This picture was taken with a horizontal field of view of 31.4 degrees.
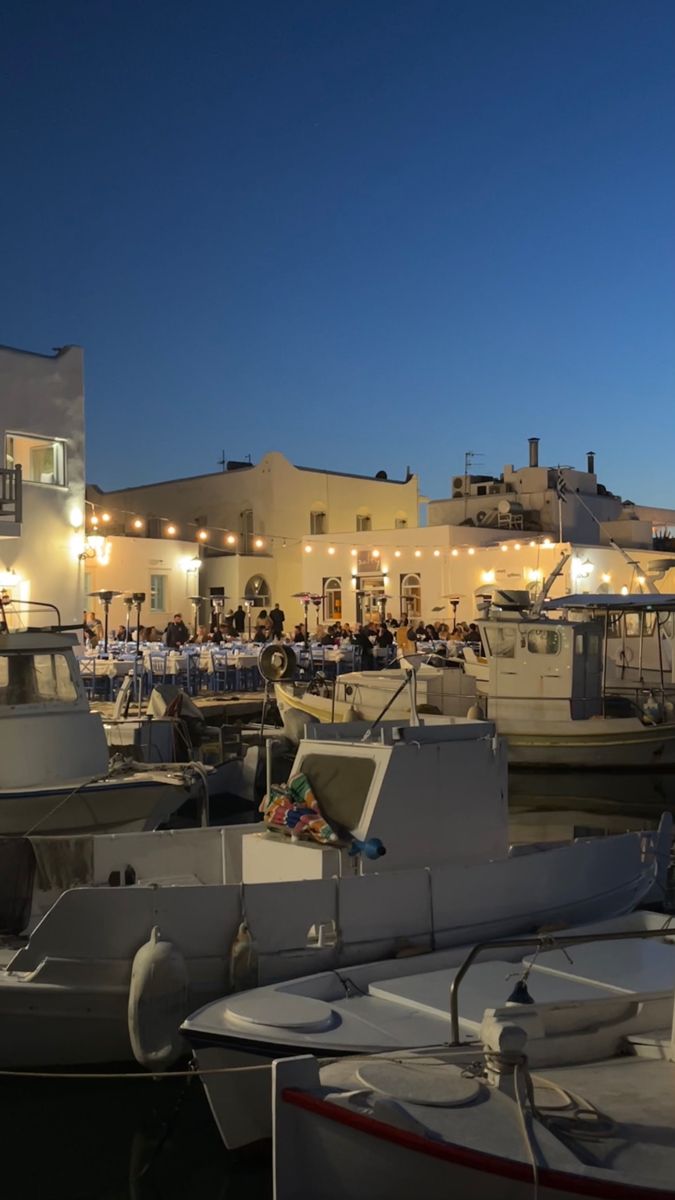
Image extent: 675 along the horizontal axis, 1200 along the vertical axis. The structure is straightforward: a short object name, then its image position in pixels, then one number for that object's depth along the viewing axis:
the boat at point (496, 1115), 5.18
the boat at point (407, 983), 6.82
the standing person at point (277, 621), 32.93
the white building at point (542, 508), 43.97
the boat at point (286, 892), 7.89
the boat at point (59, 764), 12.39
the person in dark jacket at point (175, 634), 29.52
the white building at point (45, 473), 23.80
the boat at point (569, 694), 22.14
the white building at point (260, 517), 43.28
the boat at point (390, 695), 22.83
